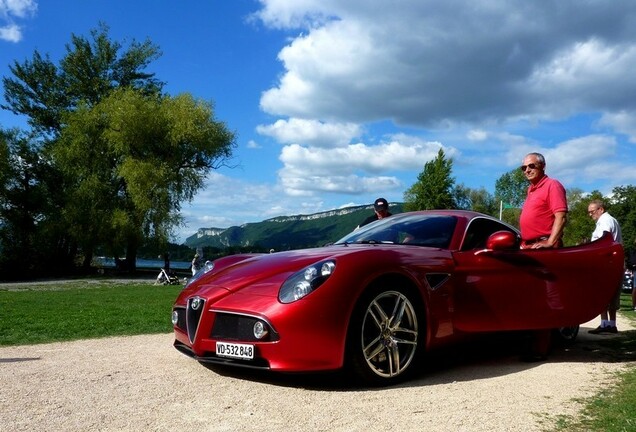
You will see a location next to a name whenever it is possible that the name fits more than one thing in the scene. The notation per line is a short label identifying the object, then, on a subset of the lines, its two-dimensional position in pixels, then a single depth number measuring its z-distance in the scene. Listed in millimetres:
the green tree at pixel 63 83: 41750
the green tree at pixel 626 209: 69188
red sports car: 3914
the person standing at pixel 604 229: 7719
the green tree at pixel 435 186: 63062
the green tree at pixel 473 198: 94562
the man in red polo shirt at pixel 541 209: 5551
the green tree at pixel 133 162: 35094
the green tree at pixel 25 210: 35312
